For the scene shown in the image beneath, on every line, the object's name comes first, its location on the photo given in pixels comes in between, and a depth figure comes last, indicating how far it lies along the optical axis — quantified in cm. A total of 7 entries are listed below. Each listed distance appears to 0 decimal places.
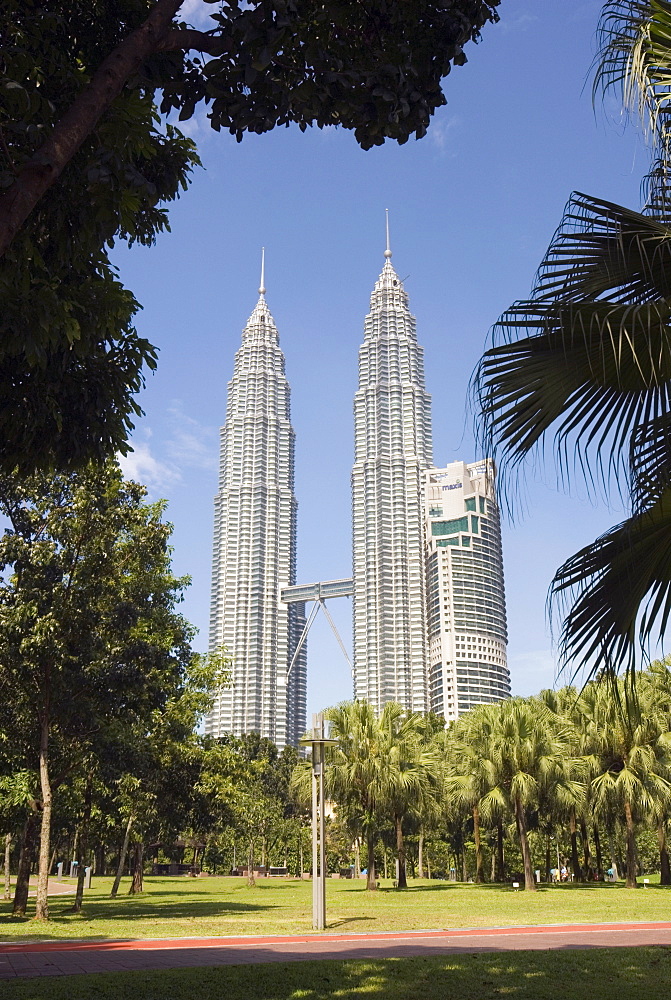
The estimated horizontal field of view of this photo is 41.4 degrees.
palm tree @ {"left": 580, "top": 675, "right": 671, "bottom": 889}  3197
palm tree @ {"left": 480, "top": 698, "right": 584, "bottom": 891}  3278
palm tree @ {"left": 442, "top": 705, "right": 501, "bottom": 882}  3450
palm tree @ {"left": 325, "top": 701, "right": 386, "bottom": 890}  3222
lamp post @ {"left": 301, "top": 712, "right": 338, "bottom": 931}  1819
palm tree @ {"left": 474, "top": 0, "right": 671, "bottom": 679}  544
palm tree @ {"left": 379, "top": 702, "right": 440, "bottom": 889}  3188
